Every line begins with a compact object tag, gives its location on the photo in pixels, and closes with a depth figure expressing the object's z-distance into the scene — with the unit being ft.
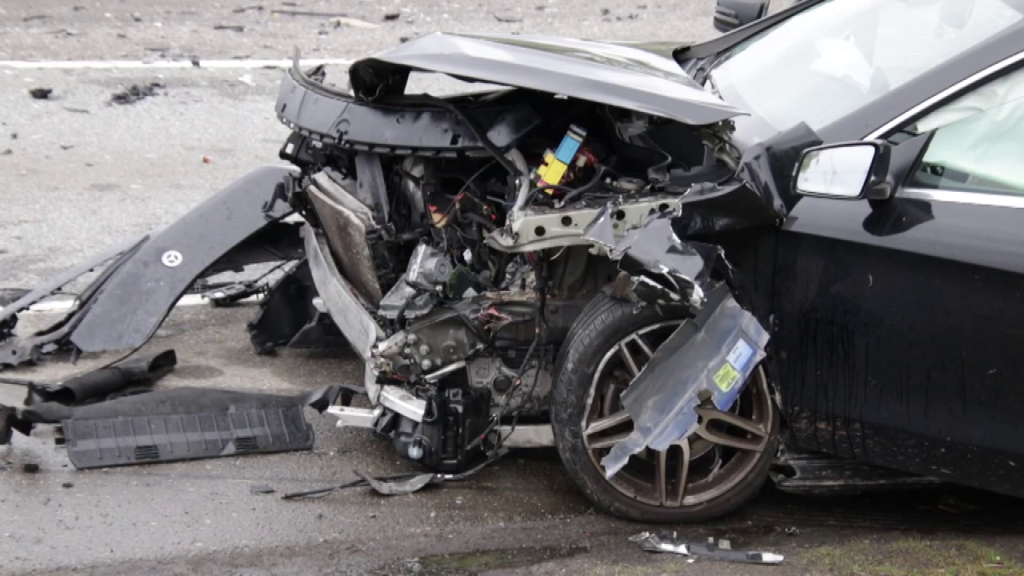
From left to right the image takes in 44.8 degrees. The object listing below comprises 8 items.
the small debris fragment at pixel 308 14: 36.52
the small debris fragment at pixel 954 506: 13.65
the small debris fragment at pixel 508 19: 36.60
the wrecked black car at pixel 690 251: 11.59
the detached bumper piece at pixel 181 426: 13.89
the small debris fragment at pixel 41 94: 28.30
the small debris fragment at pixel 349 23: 35.78
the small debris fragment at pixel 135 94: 28.68
